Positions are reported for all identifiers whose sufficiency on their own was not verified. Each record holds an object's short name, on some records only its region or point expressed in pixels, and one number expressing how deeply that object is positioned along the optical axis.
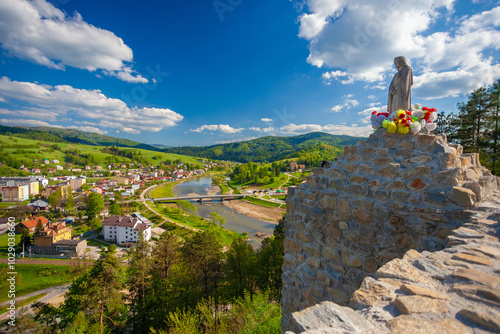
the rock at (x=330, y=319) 1.39
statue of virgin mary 4.24
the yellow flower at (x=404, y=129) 3.46
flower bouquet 3.44
